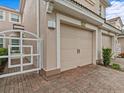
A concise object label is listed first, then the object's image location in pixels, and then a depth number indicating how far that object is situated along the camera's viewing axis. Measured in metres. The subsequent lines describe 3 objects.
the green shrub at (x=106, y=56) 5.42
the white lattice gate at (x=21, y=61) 2.87
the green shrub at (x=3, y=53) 3.52
